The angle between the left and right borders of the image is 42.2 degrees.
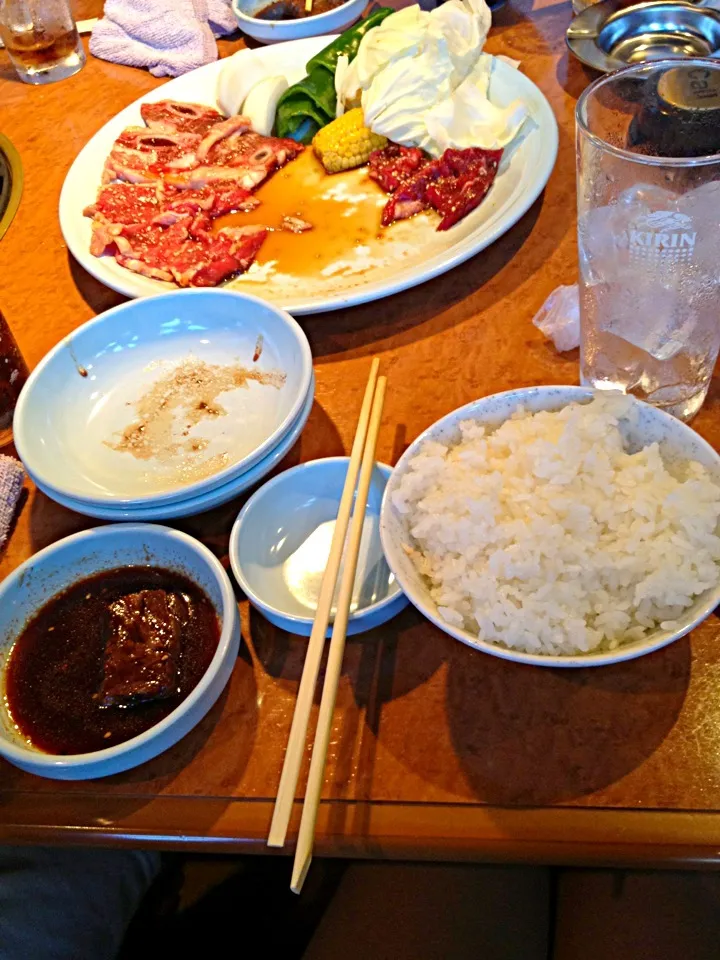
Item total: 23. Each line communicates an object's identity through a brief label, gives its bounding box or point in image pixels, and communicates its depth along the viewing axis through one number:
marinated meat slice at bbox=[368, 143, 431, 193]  0.60
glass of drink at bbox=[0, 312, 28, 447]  0.48
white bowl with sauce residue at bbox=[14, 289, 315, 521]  0.41
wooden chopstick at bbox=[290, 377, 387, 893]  0.29
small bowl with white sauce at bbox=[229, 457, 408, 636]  0.37
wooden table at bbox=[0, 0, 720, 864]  0.32
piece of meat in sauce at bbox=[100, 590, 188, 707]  0.36
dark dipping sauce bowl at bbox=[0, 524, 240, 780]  0.35
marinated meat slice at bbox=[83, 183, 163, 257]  0.57
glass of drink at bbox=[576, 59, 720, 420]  0.35
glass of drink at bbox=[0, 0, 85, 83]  0.78
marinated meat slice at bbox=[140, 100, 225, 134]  0.68
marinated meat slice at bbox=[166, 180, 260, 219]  0.62
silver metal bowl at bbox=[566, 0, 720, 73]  0.61
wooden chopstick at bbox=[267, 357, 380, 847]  0.29
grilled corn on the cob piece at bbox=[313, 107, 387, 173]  0.63
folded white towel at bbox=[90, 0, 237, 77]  0.75
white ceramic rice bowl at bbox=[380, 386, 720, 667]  0.31
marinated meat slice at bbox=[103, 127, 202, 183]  0.65
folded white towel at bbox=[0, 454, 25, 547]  0.44
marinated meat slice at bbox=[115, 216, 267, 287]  0.55
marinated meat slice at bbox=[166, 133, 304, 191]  0.64
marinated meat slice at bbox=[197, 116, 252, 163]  0.67
